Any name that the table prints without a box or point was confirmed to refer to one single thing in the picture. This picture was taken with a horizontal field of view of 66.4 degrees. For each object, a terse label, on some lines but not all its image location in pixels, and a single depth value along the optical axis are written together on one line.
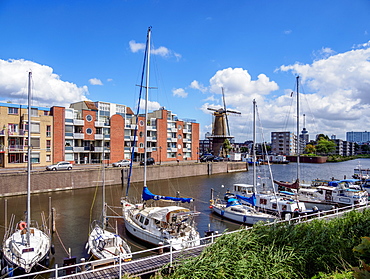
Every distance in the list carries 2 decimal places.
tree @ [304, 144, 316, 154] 177.20
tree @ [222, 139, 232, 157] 107.25
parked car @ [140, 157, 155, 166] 65.11
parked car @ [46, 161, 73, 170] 47.37
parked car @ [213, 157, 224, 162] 89.46
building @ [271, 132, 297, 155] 191.50
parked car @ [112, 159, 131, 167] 57.78
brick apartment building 49.75
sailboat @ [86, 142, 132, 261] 17.64
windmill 106.81
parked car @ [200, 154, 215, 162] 86.69
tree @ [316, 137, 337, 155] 173.25
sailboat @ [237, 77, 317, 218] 29.02
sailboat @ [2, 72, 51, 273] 16.19
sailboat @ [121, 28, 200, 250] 20.12
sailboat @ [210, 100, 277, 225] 27.46
